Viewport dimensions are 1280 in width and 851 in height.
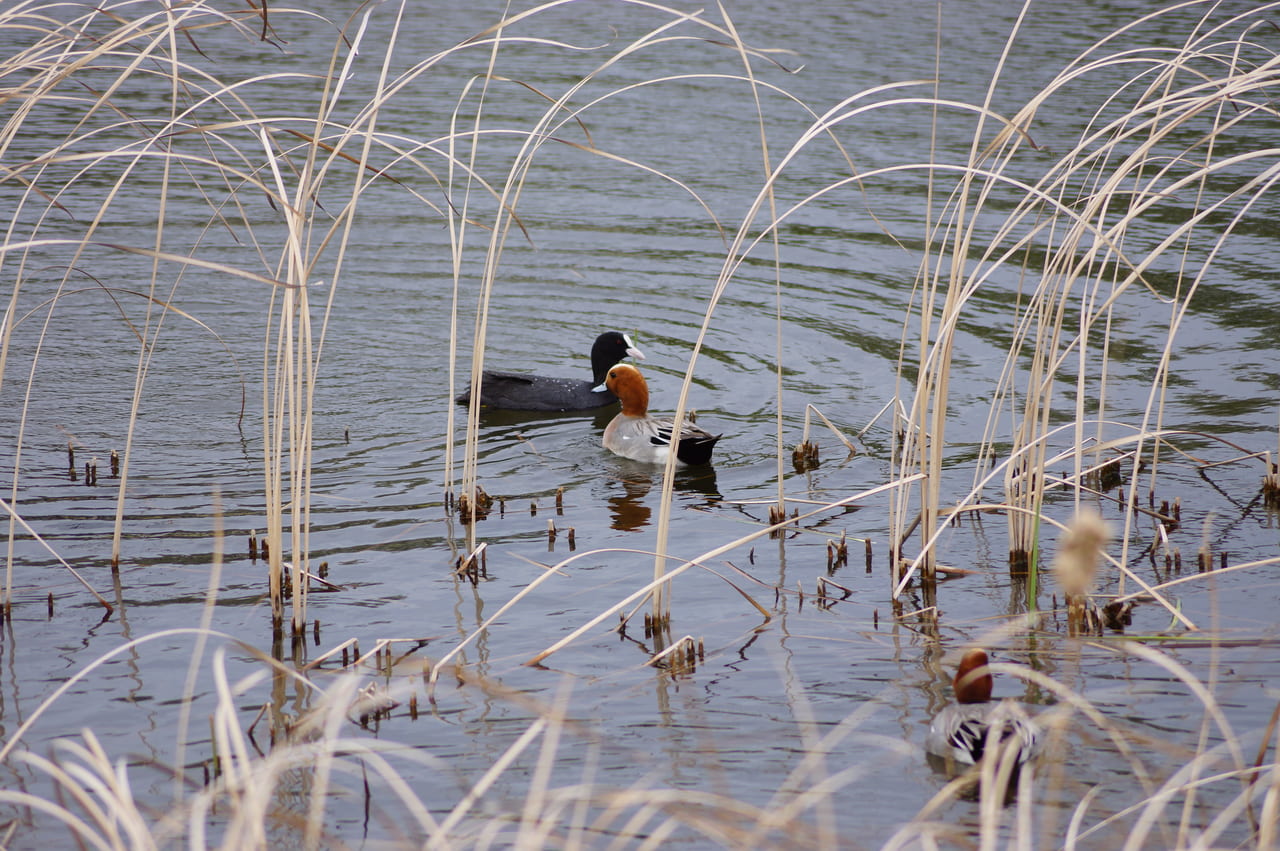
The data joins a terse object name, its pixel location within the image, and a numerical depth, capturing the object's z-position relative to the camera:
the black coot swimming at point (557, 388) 19.50
